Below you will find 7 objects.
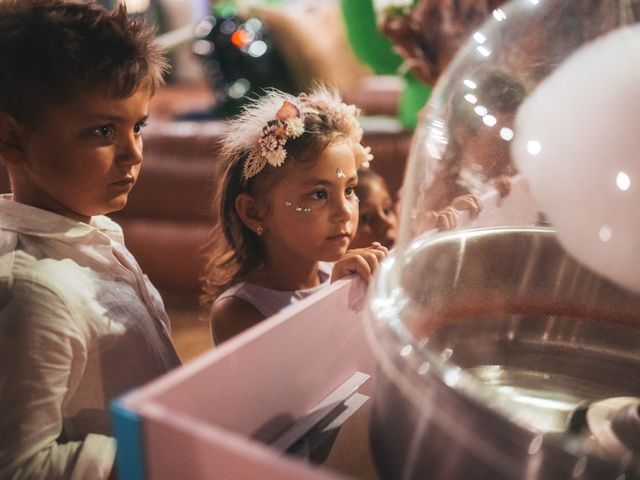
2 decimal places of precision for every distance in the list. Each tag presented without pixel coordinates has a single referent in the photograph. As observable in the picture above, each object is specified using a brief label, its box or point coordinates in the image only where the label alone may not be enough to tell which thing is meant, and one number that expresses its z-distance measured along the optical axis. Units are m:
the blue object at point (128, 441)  0.35
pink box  0.34
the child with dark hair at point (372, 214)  1.19
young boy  0.57
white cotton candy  0.48
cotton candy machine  0.38
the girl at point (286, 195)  0.81
